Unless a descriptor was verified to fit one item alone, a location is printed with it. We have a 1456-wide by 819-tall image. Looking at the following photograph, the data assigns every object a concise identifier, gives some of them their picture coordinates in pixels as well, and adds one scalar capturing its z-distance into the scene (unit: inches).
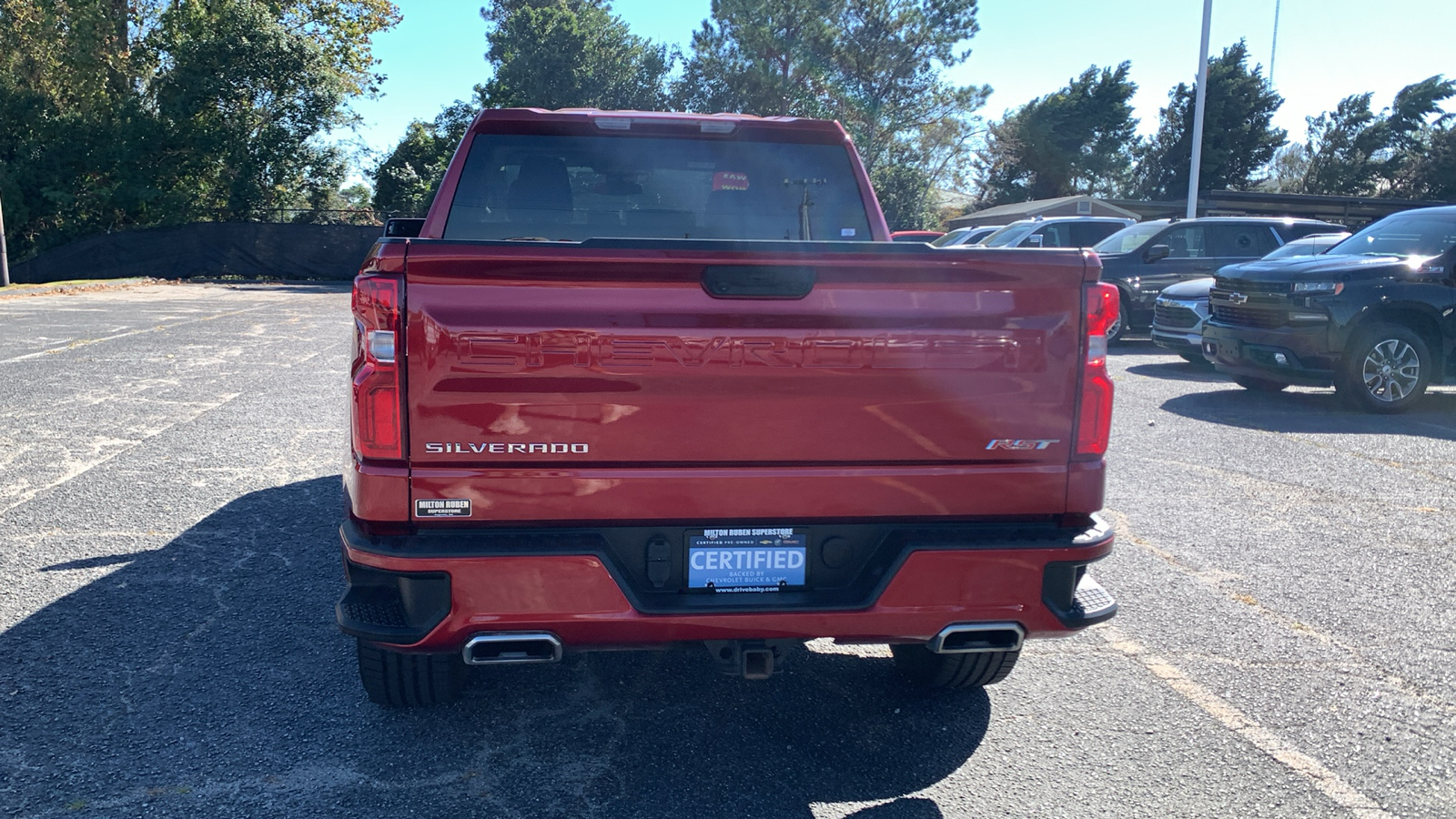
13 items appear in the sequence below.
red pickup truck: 104.1
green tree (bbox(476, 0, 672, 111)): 1480.1
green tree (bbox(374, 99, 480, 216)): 1318.9
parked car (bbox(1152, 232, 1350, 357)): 469.1
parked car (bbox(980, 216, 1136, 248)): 668.1
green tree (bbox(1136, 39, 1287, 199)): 2151.8
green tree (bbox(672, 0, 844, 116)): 1660.9
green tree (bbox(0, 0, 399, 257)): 1226.0
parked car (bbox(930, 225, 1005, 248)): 909.4
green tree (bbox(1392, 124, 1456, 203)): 1886.1
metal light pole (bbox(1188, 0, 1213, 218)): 968.9
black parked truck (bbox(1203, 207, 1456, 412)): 370.0
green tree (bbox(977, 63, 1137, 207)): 2229.3
